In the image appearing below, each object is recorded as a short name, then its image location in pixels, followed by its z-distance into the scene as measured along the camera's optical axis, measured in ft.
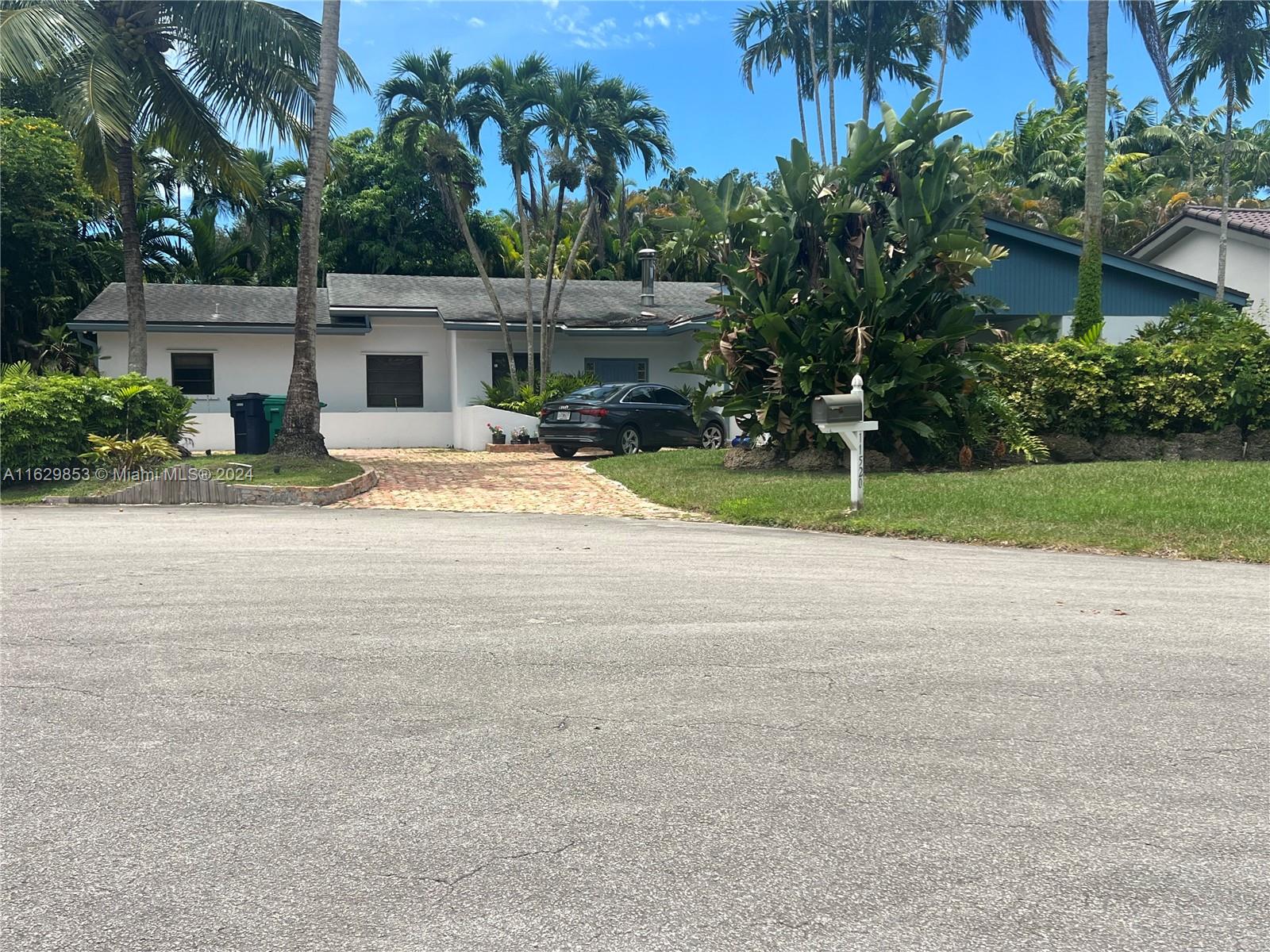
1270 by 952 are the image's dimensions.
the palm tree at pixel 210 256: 110.01
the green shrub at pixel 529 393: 76.43
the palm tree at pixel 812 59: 97.30
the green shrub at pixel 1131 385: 53.67
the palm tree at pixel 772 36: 98.94
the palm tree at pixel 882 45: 98.27
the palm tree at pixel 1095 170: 58.39
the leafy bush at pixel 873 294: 49.60
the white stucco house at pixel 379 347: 78.12
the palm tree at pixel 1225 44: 73.26
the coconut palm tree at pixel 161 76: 52.54
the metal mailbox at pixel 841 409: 37.29
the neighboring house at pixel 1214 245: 84.12
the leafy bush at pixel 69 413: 43.73
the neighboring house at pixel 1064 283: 76.38
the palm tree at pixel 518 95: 74.74
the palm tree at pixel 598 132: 75.05
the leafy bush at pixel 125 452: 46.83
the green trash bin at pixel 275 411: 61.16
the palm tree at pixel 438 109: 74.49
